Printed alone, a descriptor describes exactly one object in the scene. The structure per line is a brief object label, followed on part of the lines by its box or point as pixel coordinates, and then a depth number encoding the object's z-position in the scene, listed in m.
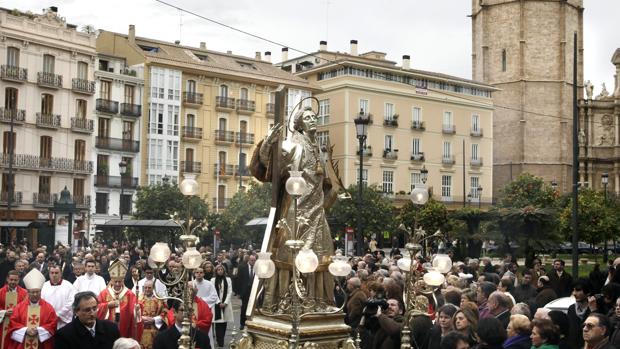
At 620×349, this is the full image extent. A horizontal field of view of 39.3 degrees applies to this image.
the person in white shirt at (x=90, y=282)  13.23
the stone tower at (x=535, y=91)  74.69
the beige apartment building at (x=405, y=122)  59.81
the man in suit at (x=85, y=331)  8.05
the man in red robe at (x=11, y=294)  10.90
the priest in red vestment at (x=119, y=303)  11.39
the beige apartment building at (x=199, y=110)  54.62
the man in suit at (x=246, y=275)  16.91
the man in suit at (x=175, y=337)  9.05
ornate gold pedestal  9.12
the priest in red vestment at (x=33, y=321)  9.81
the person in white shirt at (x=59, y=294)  11.92
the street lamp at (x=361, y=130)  21.69
